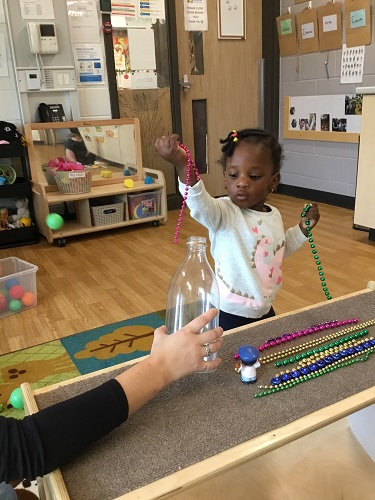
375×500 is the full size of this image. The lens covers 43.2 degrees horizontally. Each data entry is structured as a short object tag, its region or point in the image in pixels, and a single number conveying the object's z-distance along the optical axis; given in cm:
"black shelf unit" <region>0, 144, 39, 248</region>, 323
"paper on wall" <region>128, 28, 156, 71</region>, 381
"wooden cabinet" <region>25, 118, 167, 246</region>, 338
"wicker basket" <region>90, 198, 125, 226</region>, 353
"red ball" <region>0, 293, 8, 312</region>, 229
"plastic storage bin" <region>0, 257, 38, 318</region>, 231
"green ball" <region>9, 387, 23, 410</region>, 156
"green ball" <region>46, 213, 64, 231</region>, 319
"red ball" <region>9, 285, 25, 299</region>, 233
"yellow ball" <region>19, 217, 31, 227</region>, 343
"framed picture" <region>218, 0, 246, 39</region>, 420
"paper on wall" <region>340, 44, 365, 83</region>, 365
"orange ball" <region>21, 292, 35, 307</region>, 237
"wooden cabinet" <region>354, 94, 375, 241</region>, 291
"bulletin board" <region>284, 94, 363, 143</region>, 380
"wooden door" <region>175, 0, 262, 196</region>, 418
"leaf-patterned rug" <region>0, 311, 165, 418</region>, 178
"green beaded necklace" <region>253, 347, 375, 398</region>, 84
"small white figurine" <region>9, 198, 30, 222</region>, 346
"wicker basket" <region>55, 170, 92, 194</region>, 334
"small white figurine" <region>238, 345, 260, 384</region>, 86
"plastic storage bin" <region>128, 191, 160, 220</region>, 367
